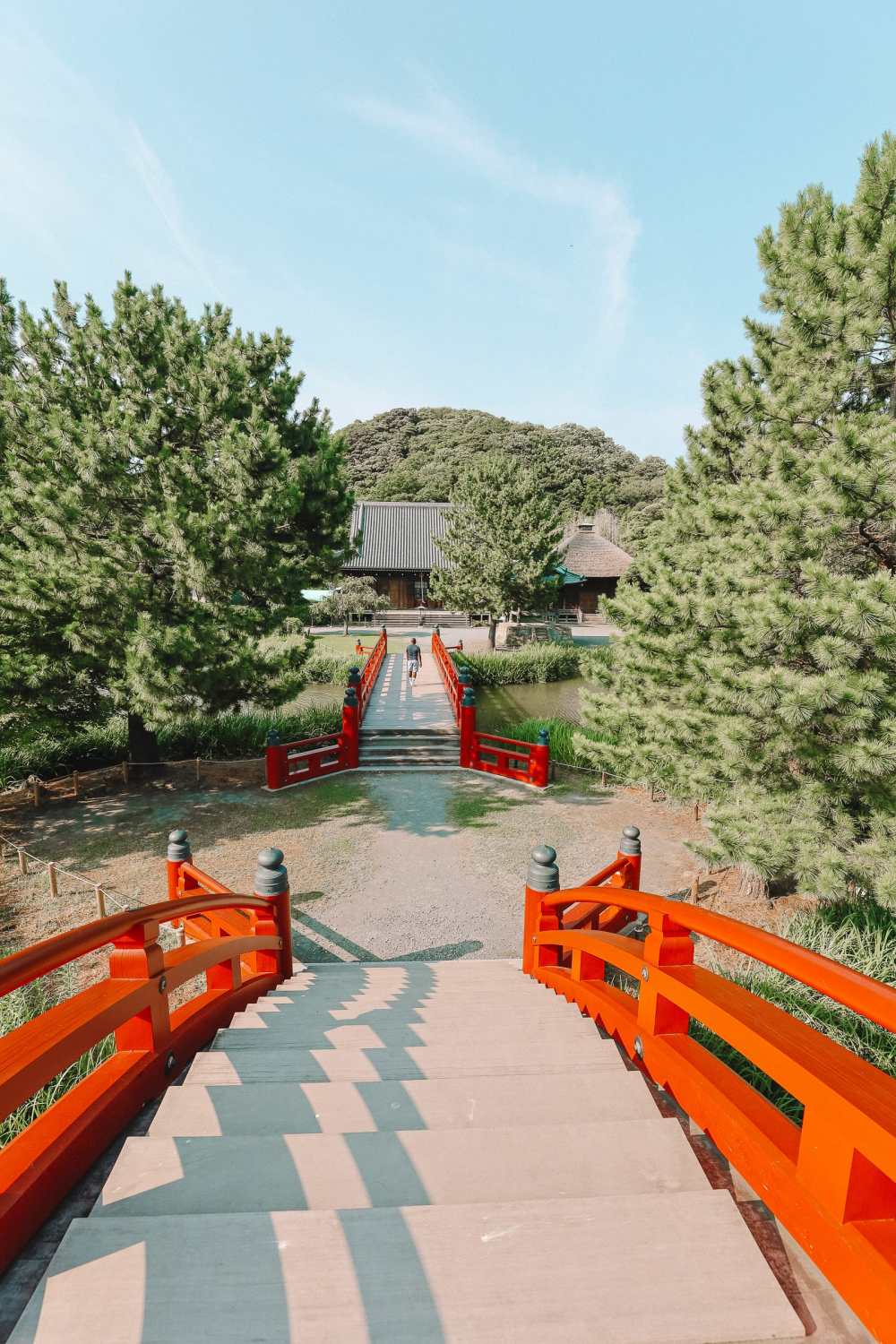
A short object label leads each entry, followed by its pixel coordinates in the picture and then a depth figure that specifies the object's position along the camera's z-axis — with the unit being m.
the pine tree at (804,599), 4.82
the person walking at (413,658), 19.41
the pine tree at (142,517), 8.10
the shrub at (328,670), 21.94
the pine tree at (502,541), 24.45
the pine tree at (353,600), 32.00
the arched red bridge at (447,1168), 1.37
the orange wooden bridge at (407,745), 11.13
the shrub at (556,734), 12.67
